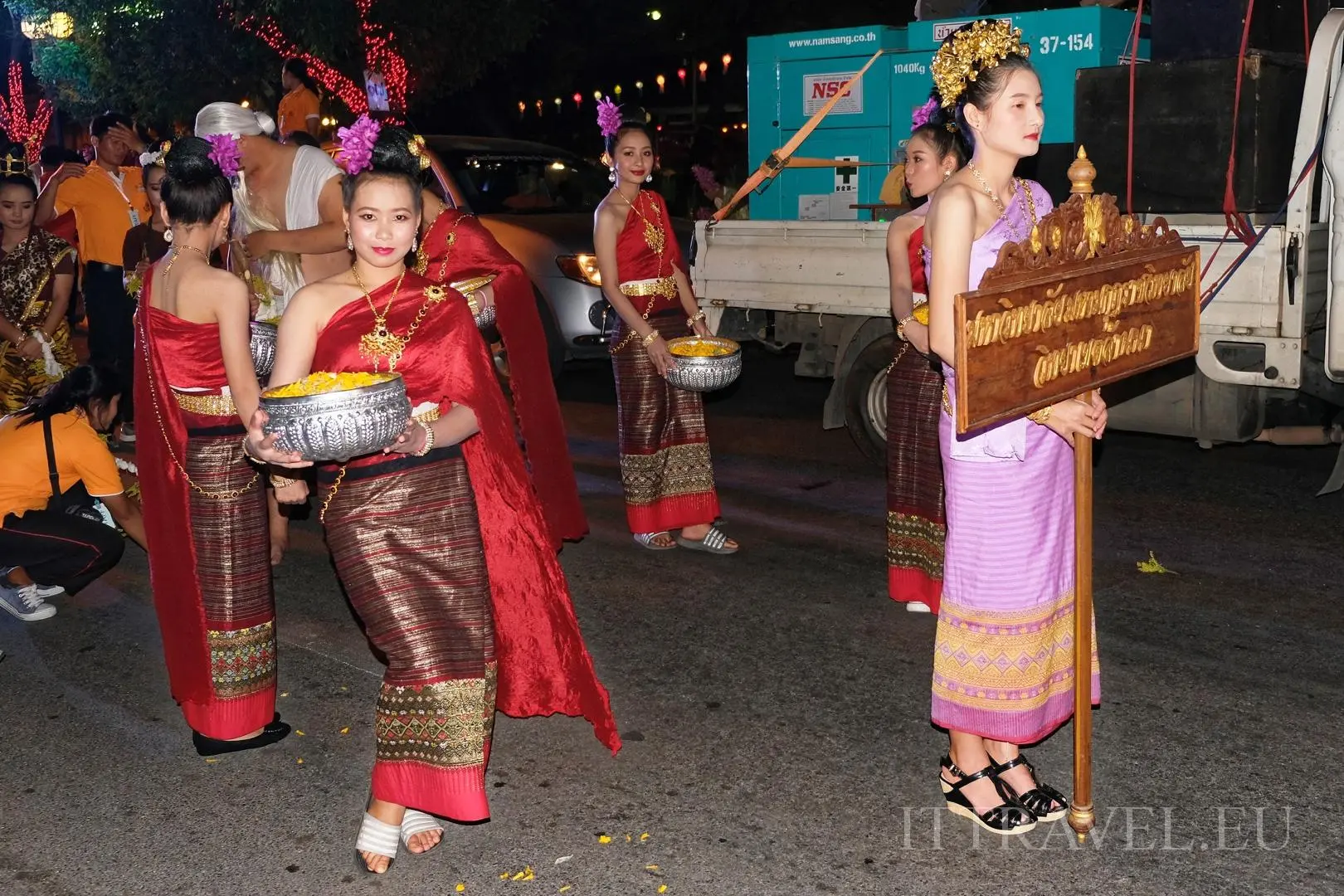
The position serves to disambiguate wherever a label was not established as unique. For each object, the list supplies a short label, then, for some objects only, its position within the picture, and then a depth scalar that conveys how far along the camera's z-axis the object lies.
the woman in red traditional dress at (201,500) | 4.31
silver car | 10.79
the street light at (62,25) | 21.67
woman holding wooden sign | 3.41
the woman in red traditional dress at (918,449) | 5.29
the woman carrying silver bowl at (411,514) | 3.59
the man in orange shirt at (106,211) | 8.93
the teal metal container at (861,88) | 8.30
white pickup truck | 6.16
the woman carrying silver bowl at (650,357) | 6.27
